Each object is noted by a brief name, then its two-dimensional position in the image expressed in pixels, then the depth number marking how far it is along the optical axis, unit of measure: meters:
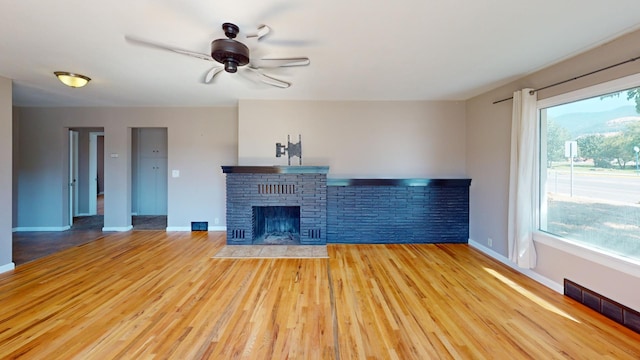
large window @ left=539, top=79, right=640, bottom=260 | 2.35
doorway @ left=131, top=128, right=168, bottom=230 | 6.71
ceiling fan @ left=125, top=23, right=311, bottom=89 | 2.09
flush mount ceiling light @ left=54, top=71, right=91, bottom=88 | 3.26
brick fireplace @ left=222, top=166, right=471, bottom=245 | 4.59
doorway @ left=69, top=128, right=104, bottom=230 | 6.39
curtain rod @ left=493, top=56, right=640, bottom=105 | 2.25
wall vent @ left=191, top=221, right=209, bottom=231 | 5.32
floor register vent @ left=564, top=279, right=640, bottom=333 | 2.21
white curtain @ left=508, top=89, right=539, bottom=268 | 3.13
